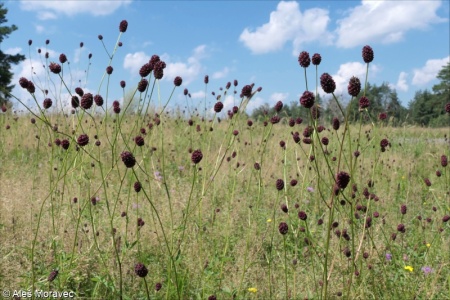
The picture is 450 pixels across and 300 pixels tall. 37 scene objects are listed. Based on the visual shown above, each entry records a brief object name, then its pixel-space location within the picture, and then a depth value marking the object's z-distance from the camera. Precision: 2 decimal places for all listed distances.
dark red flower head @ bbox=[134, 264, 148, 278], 0.63
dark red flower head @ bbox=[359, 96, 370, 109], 0.72
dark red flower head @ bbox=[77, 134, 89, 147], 0.72
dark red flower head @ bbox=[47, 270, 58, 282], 0.74
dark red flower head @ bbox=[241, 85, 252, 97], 1.04
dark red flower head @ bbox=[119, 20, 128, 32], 1.05
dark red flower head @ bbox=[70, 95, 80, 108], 0.91
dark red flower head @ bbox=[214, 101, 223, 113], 1.00
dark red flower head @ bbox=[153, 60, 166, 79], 0.84
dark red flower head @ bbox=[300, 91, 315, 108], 0.62
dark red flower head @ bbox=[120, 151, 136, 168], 0.62
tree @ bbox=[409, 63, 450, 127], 32.53
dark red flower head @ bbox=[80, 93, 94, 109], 0.79
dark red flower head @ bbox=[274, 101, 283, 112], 1.05
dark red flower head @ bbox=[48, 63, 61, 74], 0.90
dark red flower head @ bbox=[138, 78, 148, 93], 0.89
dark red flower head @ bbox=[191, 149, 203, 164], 0.70
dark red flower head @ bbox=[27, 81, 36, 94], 0.86
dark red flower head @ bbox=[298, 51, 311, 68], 0.73
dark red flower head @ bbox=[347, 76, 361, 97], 0.67
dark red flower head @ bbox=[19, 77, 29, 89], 0.87
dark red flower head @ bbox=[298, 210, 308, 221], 0.76
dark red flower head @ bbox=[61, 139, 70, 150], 0.80
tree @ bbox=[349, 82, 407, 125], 37.55
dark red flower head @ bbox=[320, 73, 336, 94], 0.63
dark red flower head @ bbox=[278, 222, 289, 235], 0.76
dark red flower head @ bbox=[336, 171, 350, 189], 0.60
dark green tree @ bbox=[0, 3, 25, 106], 16.29
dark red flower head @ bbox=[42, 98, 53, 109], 0.95
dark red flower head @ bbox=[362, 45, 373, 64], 0.73
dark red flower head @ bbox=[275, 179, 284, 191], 0.88
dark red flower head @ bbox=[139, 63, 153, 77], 0.85
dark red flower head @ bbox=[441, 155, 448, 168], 0.98
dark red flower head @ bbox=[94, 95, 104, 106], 0.92
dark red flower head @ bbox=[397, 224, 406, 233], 0.93
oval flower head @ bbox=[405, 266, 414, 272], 1.01
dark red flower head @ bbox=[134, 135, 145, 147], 0.75
